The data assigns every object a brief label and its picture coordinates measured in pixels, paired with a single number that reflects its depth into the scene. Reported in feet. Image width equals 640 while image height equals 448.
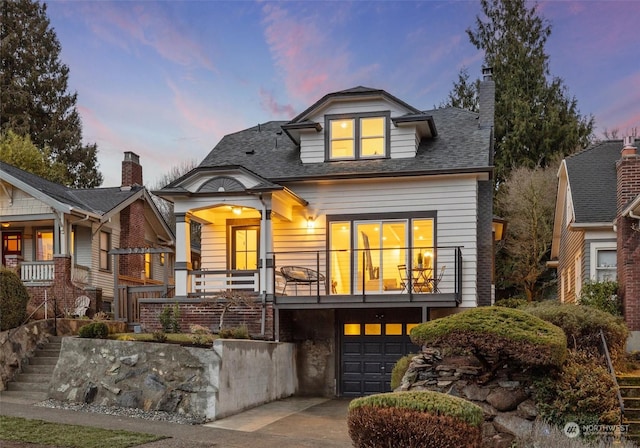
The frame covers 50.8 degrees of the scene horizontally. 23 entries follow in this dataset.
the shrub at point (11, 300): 50.31
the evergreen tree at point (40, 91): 137.28
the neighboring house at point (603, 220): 51.55
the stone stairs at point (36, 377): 45.88
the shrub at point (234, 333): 48.85
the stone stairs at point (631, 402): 36.19
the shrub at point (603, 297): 53.06
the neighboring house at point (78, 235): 68.25
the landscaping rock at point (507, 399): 37.29
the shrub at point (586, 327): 41.47
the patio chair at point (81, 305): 64.90
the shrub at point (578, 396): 35.58
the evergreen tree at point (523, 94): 122.52
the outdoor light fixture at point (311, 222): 62.28
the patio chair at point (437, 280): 56.49
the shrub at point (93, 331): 46.62
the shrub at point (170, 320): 57.00
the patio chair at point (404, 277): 57.16
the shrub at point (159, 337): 46.39
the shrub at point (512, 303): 63.26
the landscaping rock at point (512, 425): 35.68
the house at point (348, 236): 57.47
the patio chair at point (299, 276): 57.36
